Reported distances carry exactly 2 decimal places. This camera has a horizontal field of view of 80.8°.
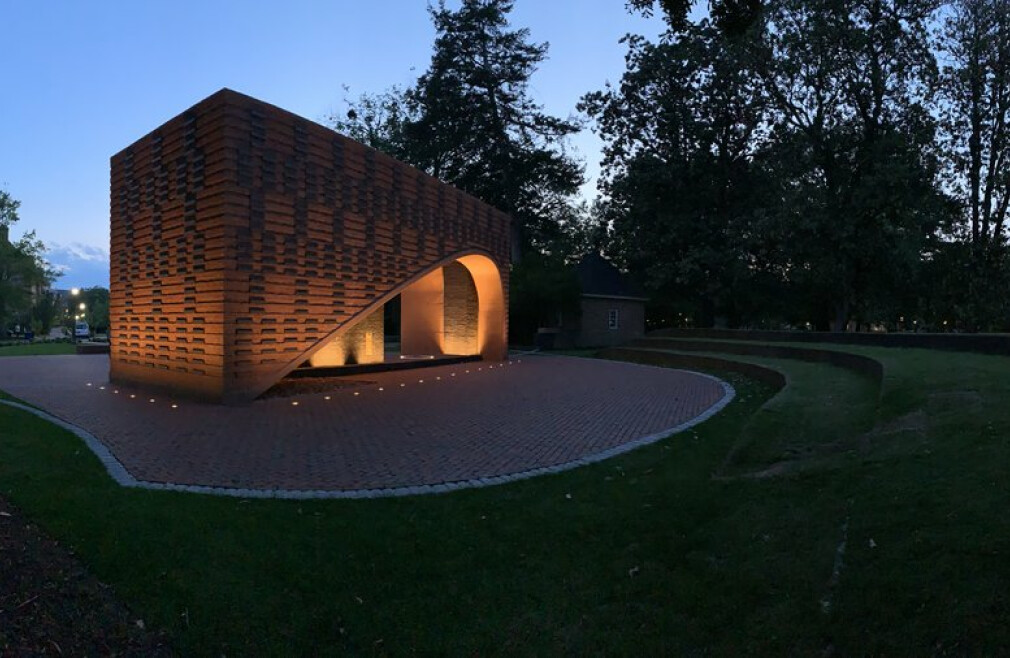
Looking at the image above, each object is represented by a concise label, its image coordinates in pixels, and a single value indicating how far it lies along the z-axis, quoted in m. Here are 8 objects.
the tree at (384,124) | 40.41
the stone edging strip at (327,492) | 5.44
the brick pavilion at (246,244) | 10.84
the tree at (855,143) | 22.42
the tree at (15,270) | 48.88
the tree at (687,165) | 27.95
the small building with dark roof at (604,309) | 33.72
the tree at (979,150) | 20.50
